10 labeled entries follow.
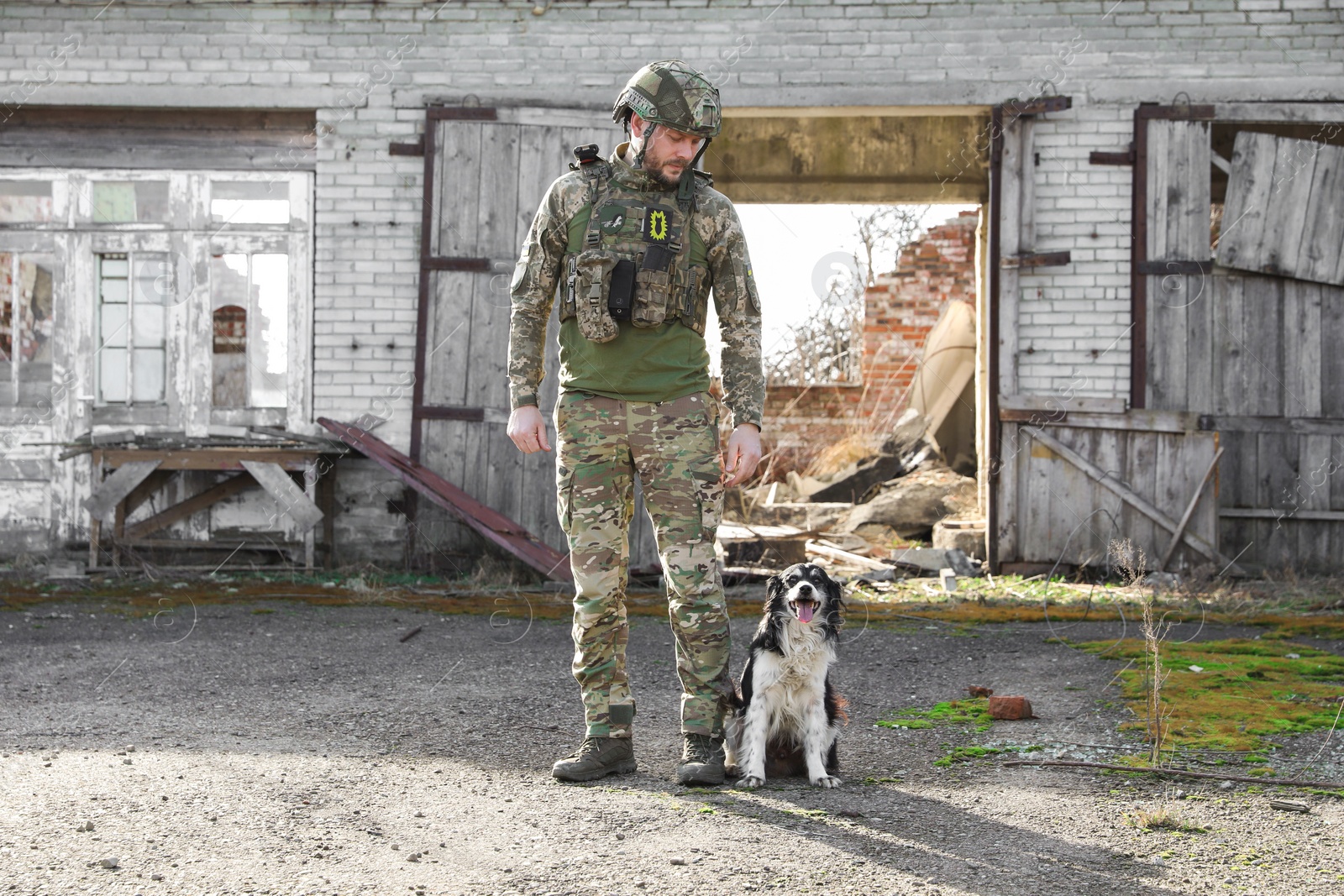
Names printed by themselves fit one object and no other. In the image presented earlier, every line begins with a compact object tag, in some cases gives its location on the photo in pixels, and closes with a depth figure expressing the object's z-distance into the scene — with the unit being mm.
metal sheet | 7320
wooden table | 7680
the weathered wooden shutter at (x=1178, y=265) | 8016
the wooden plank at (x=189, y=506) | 8180
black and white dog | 3410
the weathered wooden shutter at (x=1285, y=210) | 7965
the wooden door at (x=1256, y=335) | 8000
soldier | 3461
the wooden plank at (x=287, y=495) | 7602
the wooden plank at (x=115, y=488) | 7691
